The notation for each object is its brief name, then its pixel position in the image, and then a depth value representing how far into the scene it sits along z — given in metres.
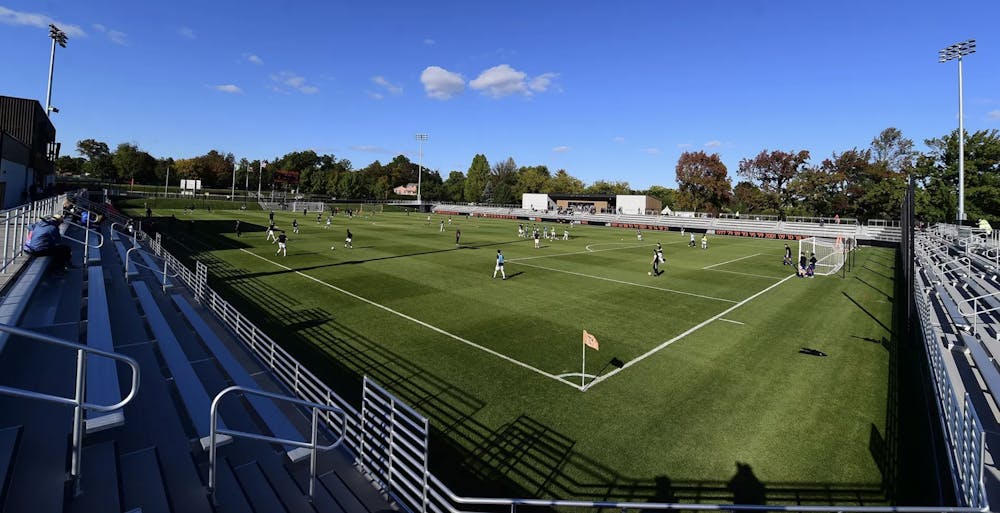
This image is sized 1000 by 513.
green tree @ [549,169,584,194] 141.25
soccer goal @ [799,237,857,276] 33.00
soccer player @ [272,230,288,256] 30.16
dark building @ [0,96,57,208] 29.00
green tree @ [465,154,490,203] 141.62
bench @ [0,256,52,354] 8.17
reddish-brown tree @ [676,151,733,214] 97.19
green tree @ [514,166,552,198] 140.25
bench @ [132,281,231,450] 6.99
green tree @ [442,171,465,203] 144.66
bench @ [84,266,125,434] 6.06
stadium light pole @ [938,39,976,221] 39.34
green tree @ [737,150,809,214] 84.88
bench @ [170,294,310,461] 7.07
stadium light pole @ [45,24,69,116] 35.38
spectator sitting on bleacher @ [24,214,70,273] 11.99
